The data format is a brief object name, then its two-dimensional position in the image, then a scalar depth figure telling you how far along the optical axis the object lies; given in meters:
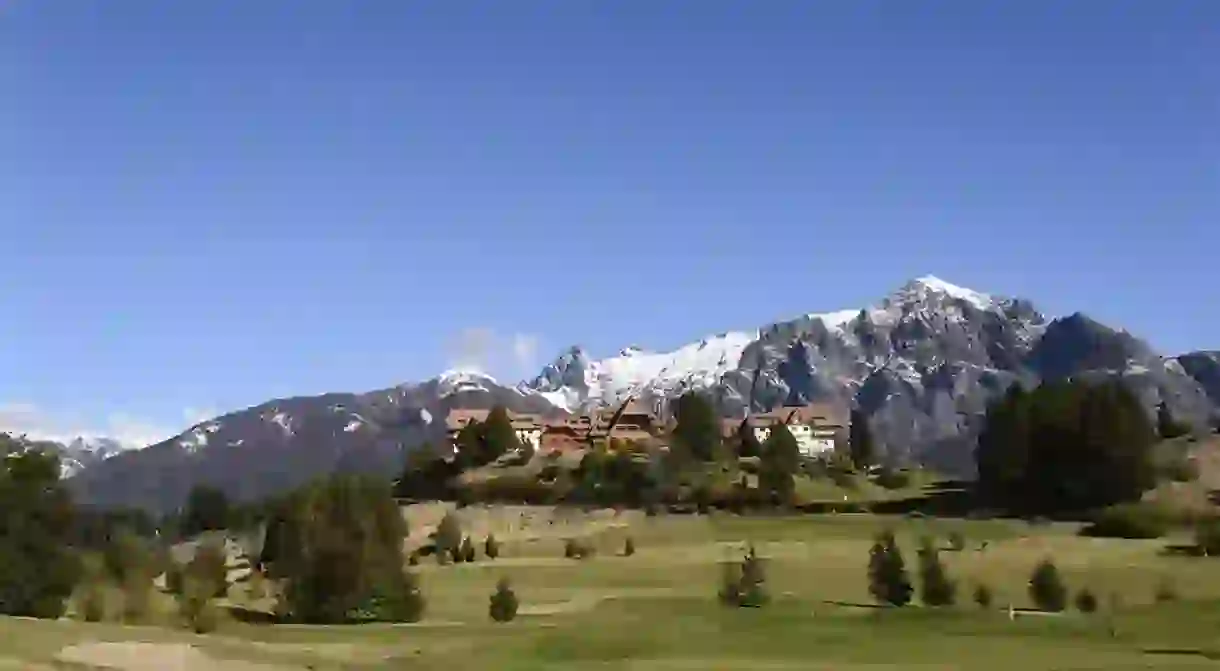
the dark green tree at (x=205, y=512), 178.38
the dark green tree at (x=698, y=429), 154.88
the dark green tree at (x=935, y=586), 55.69
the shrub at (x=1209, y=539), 76.31
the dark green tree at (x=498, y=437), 171.25
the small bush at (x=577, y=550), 90.44
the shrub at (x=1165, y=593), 52.84
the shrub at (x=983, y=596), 54.84
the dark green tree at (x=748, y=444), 162.50
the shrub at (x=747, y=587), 55.22
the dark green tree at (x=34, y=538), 54.62
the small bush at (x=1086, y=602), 51.91
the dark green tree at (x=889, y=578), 56.59
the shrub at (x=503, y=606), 51.56
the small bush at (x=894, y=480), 137.88
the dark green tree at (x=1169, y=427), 141.12
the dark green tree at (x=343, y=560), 56.16
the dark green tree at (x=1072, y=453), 109.12
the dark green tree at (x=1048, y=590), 53.94
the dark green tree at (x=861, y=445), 163.38
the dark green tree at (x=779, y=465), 124.12
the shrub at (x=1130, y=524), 90.25
